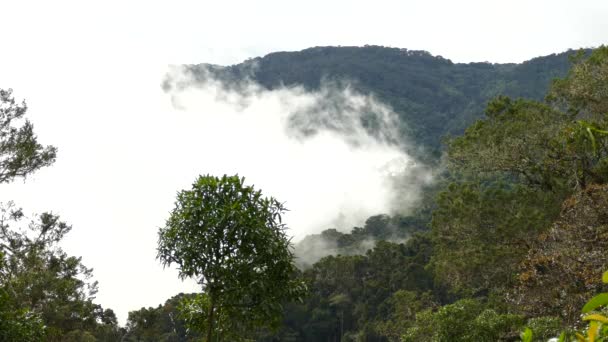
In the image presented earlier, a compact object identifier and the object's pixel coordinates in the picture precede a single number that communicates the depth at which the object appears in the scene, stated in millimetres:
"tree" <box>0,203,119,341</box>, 16062
